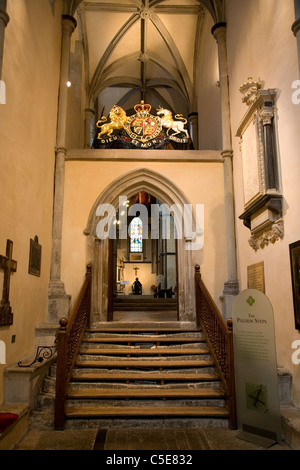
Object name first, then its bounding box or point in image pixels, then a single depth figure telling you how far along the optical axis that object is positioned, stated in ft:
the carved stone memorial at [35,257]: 19.74
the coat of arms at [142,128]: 27.02
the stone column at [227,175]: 23.36
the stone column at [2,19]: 15.01
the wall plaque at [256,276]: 18.93
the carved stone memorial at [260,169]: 16.56
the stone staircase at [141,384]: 15.10
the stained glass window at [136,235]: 81.43
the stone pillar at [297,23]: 14.55
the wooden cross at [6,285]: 15.63
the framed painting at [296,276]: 14.52
